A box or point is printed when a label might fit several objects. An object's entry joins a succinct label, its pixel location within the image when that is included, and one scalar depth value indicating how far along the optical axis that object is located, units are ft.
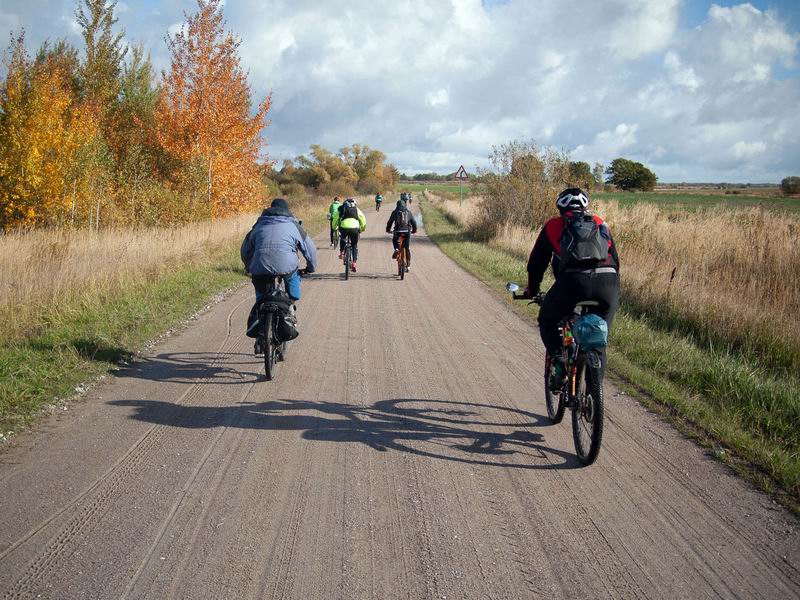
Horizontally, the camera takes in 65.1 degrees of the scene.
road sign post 113.74
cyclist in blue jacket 23.26
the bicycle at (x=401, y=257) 48.88
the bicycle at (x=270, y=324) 22.48
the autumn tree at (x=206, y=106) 83.71
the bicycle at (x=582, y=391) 15.08
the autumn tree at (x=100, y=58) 86.07
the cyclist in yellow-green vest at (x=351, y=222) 49.40
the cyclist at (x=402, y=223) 50.21
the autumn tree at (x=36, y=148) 60.64
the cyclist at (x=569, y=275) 15.80
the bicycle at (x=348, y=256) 48.55
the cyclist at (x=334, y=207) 67.41
